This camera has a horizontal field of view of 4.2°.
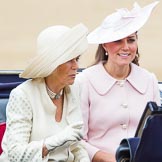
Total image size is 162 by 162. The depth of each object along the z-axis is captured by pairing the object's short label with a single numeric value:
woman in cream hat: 12.74
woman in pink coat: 13.32
